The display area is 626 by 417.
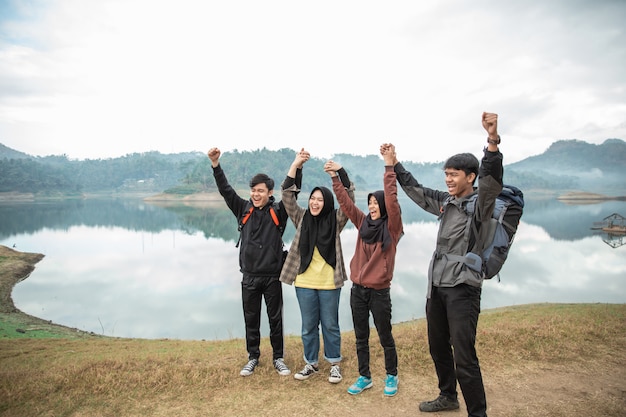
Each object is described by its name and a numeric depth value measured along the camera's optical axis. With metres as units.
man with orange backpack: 3.99
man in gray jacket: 2.52
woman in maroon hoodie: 3.46
